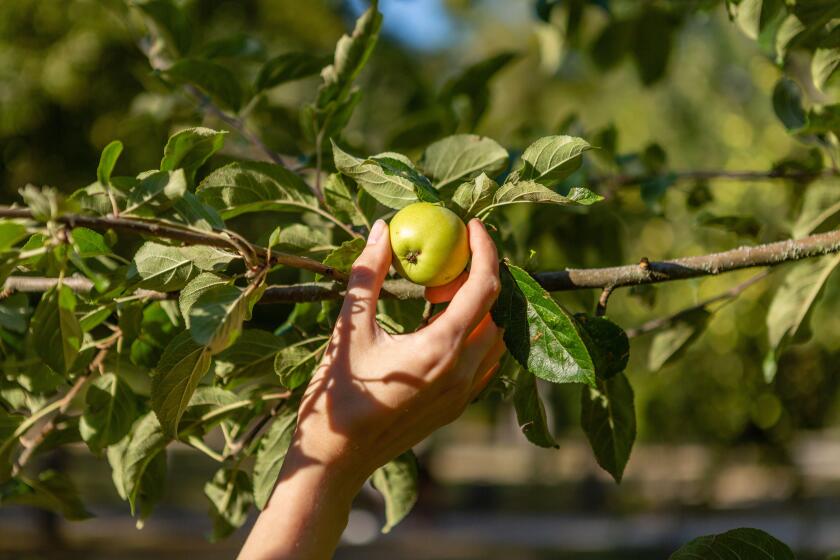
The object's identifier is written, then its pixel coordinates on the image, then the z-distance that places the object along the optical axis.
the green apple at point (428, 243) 0.88
